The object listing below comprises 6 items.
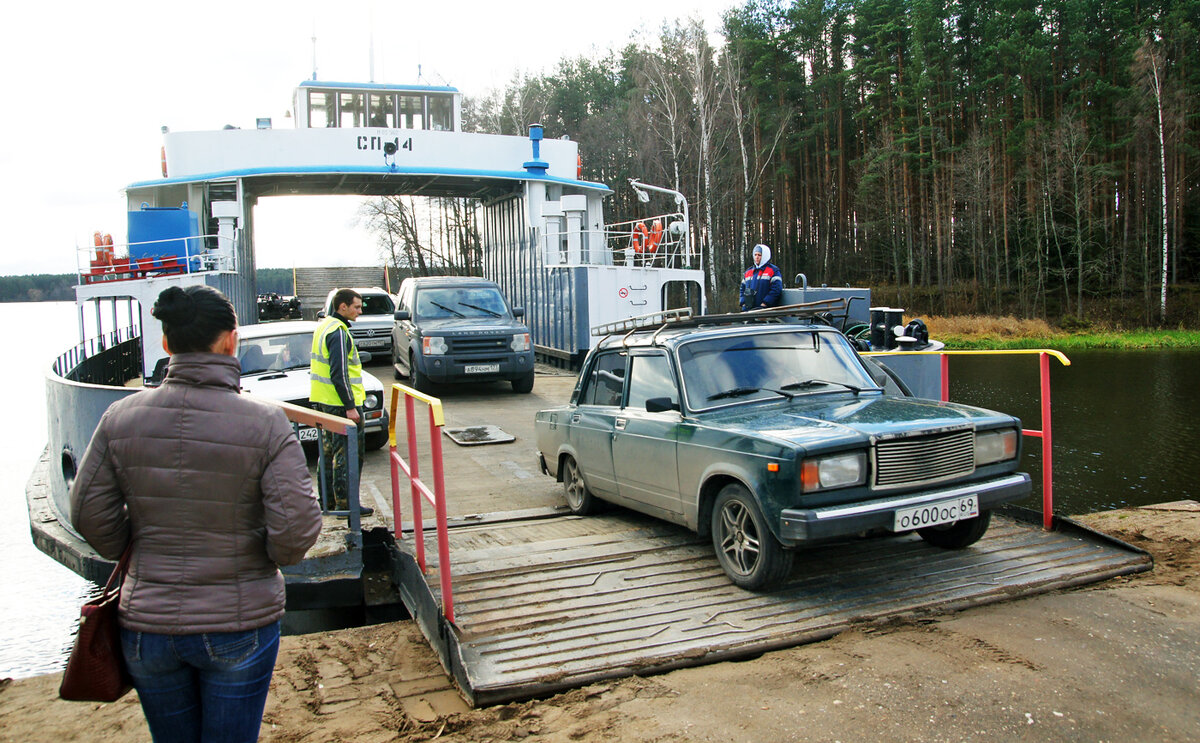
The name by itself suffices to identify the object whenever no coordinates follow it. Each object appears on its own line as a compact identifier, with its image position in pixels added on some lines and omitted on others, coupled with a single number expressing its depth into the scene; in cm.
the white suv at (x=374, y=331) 2064
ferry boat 1795
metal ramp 443
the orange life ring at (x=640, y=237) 2119
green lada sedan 477
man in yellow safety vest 674
